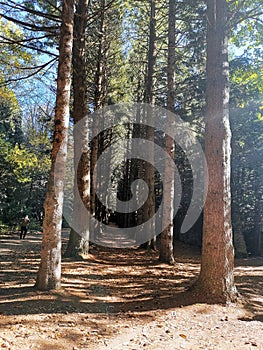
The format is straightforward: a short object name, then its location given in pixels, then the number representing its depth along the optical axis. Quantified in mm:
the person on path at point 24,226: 16969
